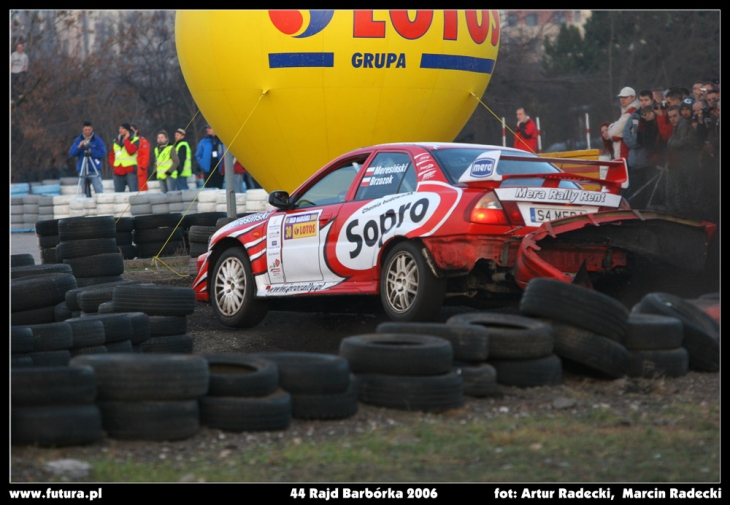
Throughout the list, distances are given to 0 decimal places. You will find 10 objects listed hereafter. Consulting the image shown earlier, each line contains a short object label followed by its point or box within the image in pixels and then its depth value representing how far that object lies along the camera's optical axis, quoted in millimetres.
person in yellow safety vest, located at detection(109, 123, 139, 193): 53031
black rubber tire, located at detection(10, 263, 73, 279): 23094
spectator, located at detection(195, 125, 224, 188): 50094
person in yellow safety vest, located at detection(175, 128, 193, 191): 50625
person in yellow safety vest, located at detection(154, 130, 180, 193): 50281
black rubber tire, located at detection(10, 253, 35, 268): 26016
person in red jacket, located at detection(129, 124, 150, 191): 52344
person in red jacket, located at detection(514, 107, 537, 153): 40750
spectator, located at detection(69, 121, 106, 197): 53875
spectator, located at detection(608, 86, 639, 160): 31125
